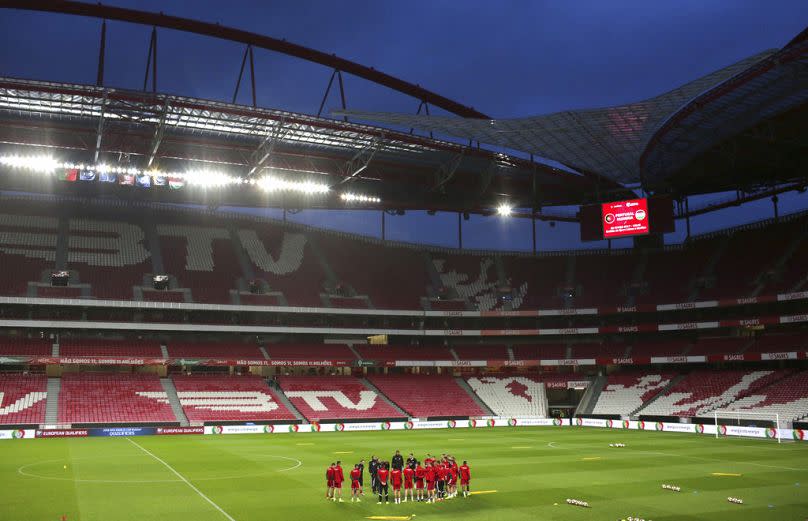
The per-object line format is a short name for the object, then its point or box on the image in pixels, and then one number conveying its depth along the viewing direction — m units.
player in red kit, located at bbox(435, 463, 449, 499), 24.48
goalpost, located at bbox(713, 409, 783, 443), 48.19
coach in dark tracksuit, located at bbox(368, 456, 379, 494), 24.83
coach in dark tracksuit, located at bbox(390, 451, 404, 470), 25.50
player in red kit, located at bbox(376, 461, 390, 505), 24.28
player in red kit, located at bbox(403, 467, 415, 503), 24.17
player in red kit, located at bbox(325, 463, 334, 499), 24.86
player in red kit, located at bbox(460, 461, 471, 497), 25.69
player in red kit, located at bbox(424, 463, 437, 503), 24.30
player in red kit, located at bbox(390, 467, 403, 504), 24.34
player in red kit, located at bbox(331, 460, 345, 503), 24.69
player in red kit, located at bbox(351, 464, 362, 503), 24.69
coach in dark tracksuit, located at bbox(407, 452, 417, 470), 24.89
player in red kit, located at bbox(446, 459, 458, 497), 25.06
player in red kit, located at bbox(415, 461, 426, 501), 24.34
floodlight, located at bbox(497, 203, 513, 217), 68.44
